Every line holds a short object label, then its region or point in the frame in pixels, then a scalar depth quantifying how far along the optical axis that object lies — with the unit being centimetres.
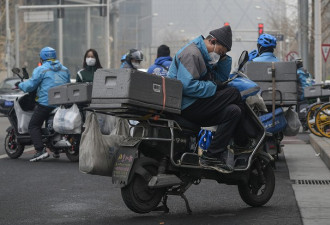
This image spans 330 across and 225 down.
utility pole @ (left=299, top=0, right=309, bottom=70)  3281
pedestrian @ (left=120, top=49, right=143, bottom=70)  1300
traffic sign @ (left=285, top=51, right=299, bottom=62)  3505
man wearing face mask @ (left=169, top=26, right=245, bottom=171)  788
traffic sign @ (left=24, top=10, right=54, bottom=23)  4726
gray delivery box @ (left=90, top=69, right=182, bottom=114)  728
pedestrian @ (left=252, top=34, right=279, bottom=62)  1277
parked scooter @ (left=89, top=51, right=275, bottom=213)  754
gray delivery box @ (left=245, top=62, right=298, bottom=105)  1227
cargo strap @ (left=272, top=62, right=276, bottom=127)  1227
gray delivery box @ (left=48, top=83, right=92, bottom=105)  1295
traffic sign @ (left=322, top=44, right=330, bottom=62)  2945
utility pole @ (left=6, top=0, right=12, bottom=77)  4322
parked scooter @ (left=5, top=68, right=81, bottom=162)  1373
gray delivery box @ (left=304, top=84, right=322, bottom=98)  1764
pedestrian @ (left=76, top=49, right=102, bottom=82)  1410
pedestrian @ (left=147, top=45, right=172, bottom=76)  1376
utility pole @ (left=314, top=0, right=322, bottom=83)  2689
